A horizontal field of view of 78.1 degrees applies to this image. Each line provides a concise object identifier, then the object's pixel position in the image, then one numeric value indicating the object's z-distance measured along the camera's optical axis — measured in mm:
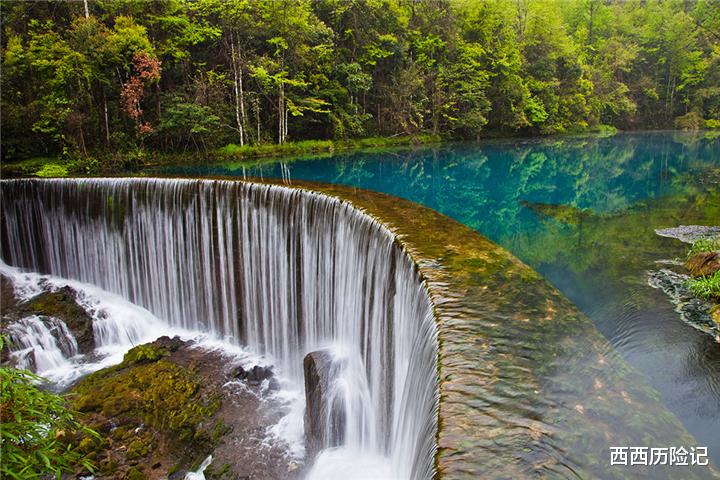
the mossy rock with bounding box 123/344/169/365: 8344
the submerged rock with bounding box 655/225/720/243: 10141
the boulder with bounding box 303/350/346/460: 6312
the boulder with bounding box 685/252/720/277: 7699
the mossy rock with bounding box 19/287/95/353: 9391
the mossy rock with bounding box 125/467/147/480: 5828
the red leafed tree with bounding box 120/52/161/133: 17484
